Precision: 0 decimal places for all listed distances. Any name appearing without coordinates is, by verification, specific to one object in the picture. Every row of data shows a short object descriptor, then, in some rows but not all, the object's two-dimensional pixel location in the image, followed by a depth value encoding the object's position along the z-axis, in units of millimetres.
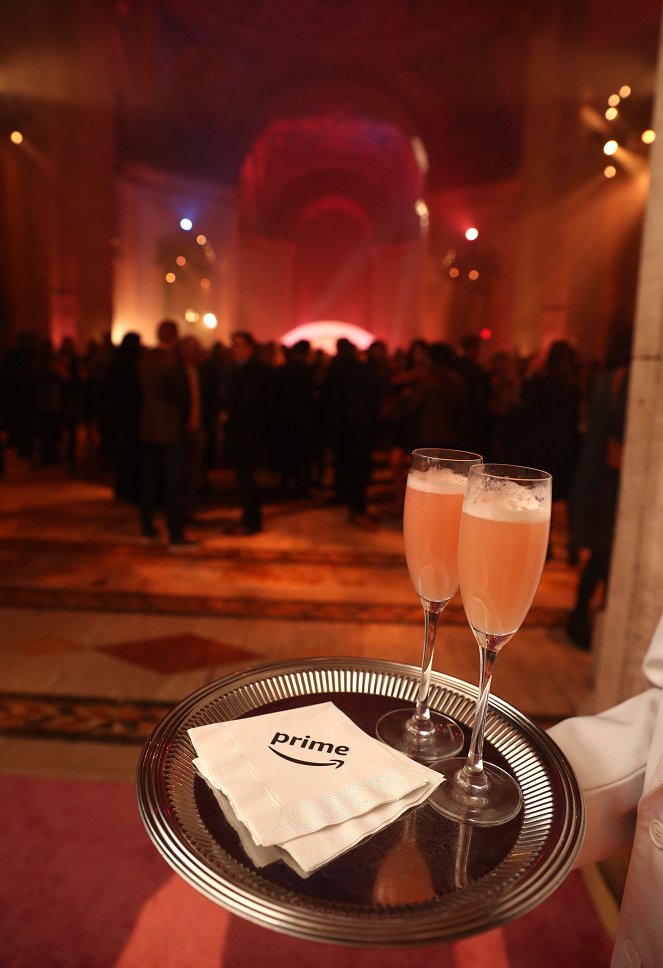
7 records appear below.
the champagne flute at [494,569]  880
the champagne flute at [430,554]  1022
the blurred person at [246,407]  5230
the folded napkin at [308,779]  826
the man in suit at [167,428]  4805
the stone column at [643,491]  2211
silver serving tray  722
